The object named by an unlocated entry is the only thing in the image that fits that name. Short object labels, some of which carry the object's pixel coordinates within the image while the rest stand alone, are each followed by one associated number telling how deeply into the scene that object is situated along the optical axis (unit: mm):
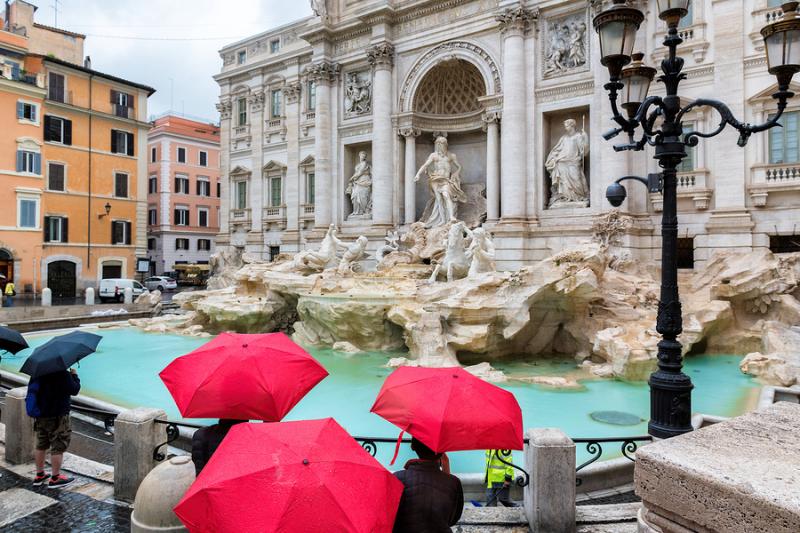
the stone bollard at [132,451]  4934
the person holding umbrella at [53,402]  5137
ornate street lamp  5418
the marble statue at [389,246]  18875
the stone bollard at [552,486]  4219
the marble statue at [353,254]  17078
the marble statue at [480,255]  13852
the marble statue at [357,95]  24016
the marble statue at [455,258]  14453
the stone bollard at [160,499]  3799
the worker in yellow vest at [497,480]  4900
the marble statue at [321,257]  18016
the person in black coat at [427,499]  2990
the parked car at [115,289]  27266
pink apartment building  41594
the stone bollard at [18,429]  5742
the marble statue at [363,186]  23984
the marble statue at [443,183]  20641
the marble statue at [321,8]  24078
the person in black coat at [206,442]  3994
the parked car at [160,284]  33906
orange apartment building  27578
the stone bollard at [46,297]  22312
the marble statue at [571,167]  18359
